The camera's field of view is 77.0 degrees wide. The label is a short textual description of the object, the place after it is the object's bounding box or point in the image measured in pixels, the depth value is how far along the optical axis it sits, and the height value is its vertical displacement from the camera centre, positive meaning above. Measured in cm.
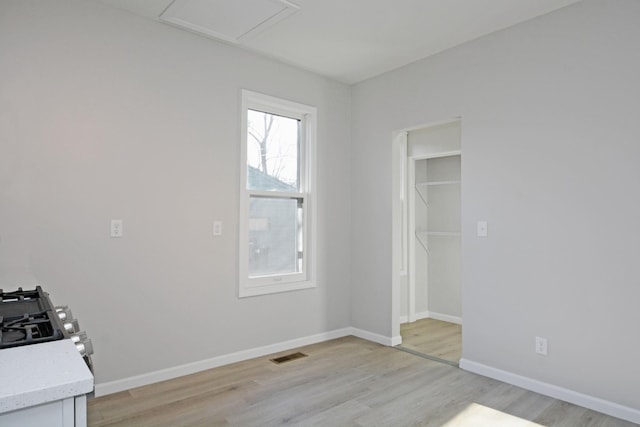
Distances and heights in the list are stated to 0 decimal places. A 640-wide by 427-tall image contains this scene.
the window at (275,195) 353 +28
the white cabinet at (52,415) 80 -39
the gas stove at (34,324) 114 -33
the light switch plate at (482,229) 315 -2
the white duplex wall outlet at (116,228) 278 -2
